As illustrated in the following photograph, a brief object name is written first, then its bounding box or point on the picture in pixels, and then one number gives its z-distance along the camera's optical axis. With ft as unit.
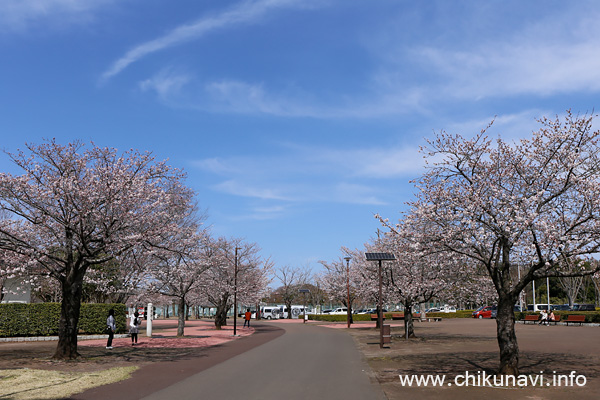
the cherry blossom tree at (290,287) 251.78
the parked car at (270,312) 249.14
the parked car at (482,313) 216.60
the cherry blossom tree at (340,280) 153.58
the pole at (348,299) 147.90
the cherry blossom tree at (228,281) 141.38
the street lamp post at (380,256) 83.71
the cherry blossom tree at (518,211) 41.32
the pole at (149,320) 108.17
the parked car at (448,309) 258.24
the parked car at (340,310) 262.47
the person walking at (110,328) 72.86
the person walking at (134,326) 82.64
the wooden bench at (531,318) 159.57
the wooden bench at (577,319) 140.56
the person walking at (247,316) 147.06
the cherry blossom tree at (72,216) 57.16
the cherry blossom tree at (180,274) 98.02
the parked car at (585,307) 182.50
